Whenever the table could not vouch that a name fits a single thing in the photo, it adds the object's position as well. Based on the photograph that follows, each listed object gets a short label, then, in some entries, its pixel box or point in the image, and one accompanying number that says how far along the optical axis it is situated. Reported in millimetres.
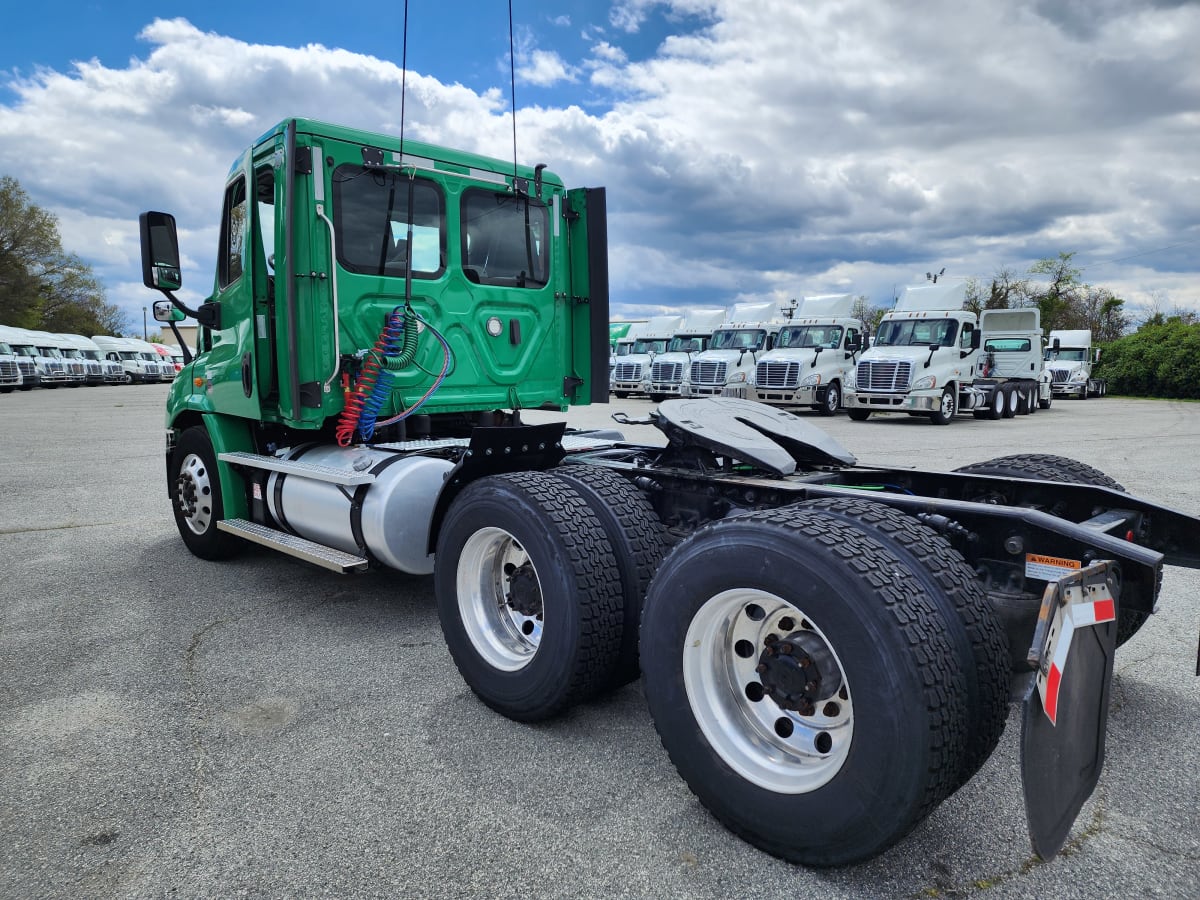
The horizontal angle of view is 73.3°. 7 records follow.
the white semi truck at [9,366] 37062
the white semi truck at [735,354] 23547
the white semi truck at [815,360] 21344
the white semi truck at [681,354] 26500
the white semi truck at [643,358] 28875
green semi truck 2141
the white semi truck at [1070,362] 33906
